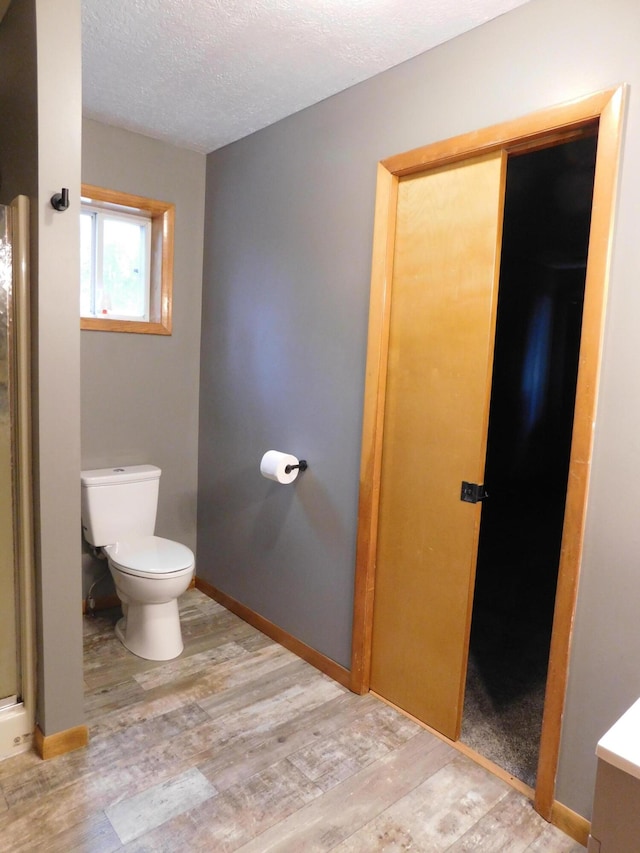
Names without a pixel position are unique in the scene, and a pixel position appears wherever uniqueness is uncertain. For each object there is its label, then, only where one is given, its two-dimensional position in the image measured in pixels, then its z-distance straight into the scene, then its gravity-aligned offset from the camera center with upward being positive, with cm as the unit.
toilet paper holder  248 -44
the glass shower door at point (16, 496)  177 -47
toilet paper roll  246 -44
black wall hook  168 +48
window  289 +53
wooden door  187 -18
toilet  246 -91
